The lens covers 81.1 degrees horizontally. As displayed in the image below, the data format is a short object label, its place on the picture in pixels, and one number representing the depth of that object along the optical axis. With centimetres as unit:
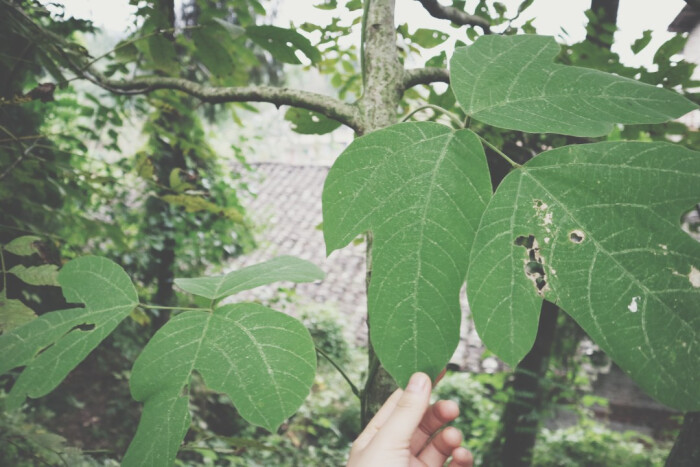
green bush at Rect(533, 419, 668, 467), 446
